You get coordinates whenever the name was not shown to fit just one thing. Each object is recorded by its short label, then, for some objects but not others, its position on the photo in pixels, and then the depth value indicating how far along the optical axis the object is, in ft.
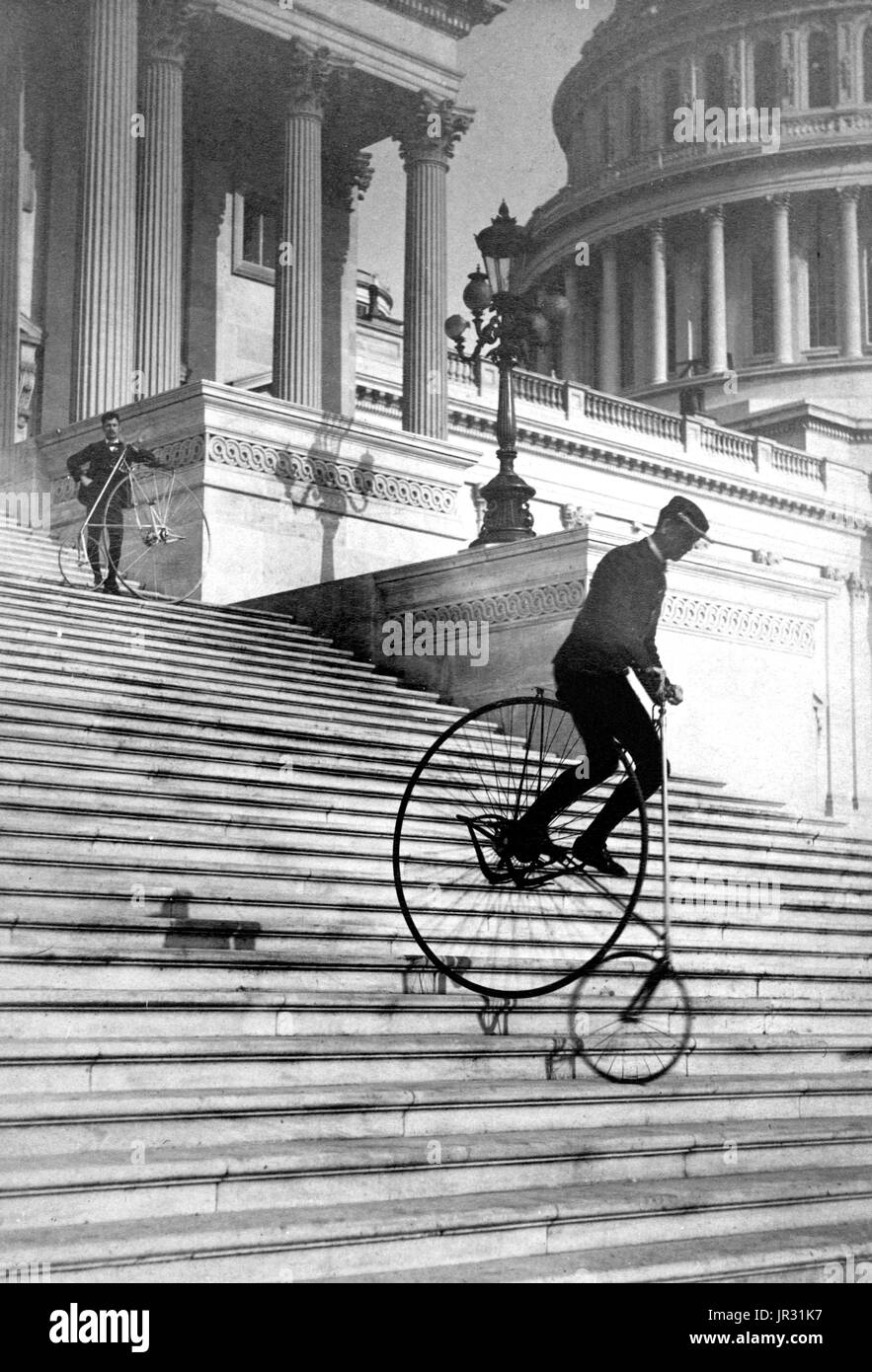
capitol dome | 230.48
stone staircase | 19.39
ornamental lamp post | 59.16
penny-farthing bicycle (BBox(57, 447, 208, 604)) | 62.39
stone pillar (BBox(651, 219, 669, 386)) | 240.12
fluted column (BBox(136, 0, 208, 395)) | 80.59
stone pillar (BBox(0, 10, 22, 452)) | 86.43
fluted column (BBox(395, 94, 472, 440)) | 89.30
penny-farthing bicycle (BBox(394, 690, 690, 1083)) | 25.29
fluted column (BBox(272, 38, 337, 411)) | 85.05
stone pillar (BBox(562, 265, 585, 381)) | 252.42
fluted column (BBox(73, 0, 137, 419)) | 74.59
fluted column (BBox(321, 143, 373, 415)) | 105.29
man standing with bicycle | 56.29
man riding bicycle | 25.09
